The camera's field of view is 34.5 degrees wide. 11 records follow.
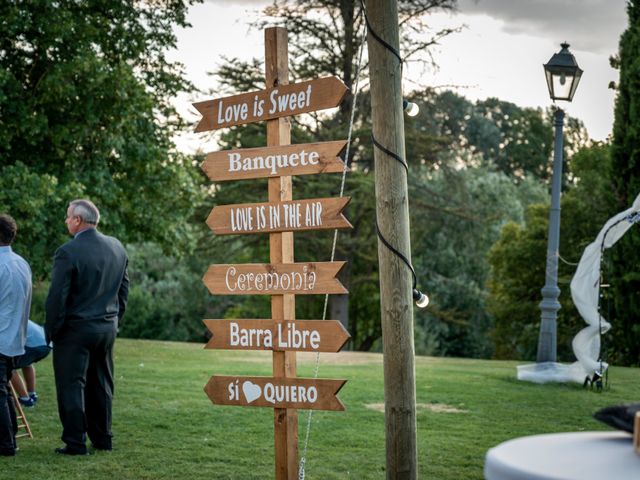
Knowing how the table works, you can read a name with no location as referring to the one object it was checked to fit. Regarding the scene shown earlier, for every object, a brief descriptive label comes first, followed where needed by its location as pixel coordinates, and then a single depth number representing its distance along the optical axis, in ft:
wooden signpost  22.63
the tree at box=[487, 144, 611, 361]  107.14
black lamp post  50.37
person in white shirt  27.94
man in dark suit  27.68
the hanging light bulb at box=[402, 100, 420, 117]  22.40
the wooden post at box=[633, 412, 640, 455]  8.48
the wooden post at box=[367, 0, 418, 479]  21.53
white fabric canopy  49.62
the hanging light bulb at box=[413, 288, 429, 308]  21.90
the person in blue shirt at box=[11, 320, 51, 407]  32.68
